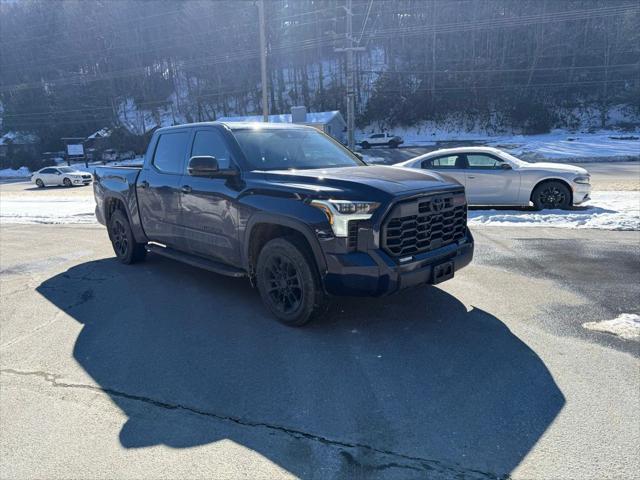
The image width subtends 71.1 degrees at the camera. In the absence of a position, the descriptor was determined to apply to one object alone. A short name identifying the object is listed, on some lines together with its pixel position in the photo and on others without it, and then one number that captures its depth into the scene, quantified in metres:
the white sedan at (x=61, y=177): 27.70
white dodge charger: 9.72
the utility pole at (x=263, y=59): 20.16
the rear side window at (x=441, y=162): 10.45
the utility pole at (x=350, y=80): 24.72
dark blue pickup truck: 3.73
